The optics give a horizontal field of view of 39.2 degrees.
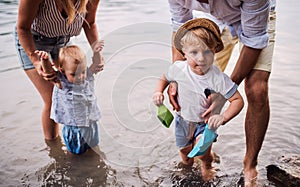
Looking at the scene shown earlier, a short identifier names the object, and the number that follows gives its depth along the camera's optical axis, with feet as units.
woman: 8.47
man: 7.11
